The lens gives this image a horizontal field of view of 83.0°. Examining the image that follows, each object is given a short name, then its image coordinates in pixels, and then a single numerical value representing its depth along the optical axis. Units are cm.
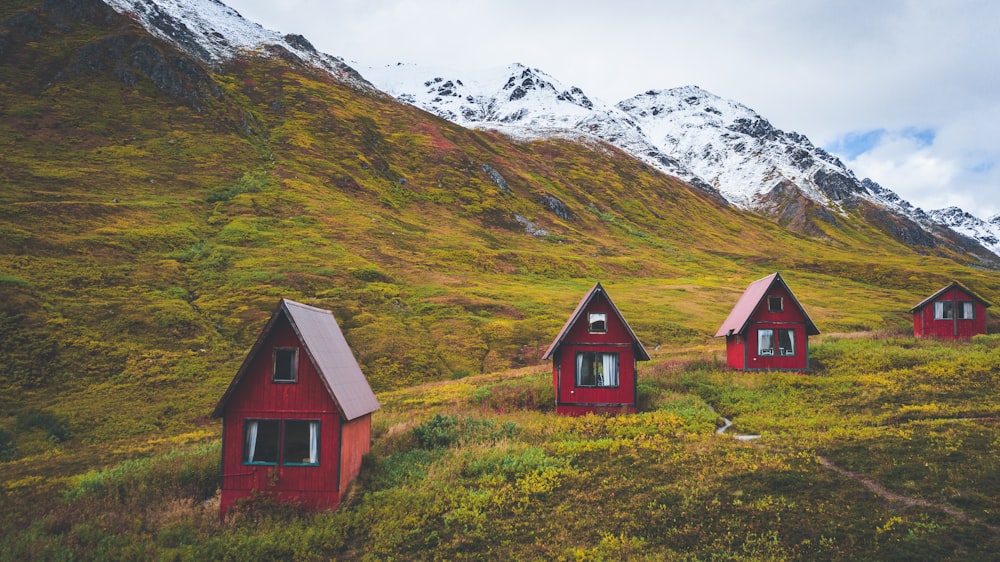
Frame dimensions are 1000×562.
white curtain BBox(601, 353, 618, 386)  3294
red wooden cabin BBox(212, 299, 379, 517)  2027
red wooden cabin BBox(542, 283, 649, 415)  3266
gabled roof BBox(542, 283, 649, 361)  3306
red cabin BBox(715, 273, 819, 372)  3966
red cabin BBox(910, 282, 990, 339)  4572
